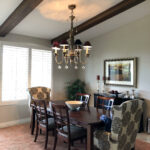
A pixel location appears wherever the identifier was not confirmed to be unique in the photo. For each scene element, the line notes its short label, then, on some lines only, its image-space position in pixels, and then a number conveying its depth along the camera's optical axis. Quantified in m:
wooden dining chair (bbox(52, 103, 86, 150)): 2.85
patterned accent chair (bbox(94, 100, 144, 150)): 2.36
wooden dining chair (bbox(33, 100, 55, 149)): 3.36
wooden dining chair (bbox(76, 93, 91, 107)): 3.97
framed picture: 4.77
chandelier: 3.41
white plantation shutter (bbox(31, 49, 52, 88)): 5.25
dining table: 2.62
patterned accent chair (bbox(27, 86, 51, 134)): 4.53
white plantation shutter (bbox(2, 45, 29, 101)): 4.70
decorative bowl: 3.35
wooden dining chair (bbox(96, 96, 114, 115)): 3.50
